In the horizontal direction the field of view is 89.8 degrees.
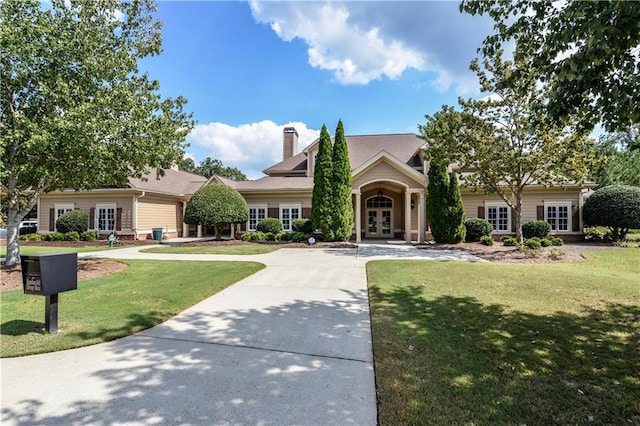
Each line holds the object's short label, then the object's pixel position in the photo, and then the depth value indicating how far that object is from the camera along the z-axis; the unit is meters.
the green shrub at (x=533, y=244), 14.70
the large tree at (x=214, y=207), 18.27
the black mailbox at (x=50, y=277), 4.32
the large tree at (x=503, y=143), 13.16
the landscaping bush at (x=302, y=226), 19.77
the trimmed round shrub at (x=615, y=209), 16.39
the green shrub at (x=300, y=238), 18.31
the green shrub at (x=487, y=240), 16.28
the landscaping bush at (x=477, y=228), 17.73
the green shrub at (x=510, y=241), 16.30
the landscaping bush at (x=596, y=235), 17.92
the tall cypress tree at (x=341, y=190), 17.79
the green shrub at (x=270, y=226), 20.16
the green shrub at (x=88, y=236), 19.44
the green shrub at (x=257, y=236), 19.01
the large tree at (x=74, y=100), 7.90
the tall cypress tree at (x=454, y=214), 16.61
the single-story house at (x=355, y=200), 18.81
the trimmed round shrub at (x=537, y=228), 17.86
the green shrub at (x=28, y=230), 22.22
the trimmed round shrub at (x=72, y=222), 20.03
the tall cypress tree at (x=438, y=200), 16.77
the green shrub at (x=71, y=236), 19.14
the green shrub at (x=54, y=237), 19.28
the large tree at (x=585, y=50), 3.44
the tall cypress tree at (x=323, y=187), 17.73
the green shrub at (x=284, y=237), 18.69
